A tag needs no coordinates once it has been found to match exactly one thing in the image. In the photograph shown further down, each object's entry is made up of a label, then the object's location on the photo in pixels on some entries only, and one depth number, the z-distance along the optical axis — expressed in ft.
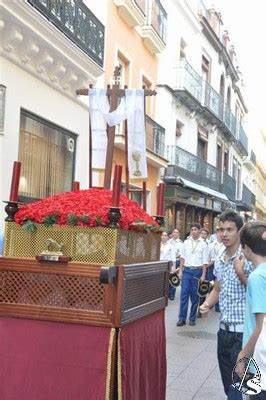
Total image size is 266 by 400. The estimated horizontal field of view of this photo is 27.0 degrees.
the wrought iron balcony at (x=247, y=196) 139.13
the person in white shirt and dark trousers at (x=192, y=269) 33.14
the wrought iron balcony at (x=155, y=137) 58.29
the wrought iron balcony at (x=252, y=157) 156.36
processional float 10.17
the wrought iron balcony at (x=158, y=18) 55.72
